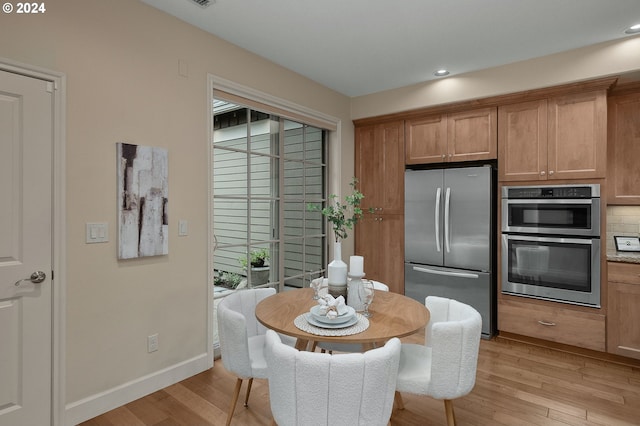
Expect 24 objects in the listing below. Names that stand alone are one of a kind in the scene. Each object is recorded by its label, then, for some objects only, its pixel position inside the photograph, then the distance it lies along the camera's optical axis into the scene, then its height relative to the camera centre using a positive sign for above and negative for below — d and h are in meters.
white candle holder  2.02 -0.46
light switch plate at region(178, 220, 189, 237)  2.67 -0.12
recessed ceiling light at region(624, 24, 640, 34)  2.71 +1.44
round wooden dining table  1.64 -0.56
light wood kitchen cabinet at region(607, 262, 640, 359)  2.94 -0.80
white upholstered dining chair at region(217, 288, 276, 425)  1.87 -0.76
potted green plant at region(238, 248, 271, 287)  3.37 -0.51
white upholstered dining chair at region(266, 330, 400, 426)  1.31 -0.65
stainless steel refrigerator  3.54 -0.24
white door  1.90 -0.20
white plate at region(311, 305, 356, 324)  1.75 -0.52
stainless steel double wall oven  3.10 -0.26
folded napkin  1.79 -0.48
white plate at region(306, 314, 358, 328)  1.74 -0.55
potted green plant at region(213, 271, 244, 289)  3.18 -0.61
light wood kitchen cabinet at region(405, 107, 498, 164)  3.62 +0.83
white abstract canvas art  2.32 +0.08
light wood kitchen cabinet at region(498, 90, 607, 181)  3.08 +0.70
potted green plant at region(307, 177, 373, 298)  2.10 -0.32
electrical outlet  2.50 -0.93
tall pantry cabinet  4.16 +0.16
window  3.19 +0.18
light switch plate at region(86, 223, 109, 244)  2.18 -0.13
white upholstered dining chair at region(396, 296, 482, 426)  1.70 -0.75
